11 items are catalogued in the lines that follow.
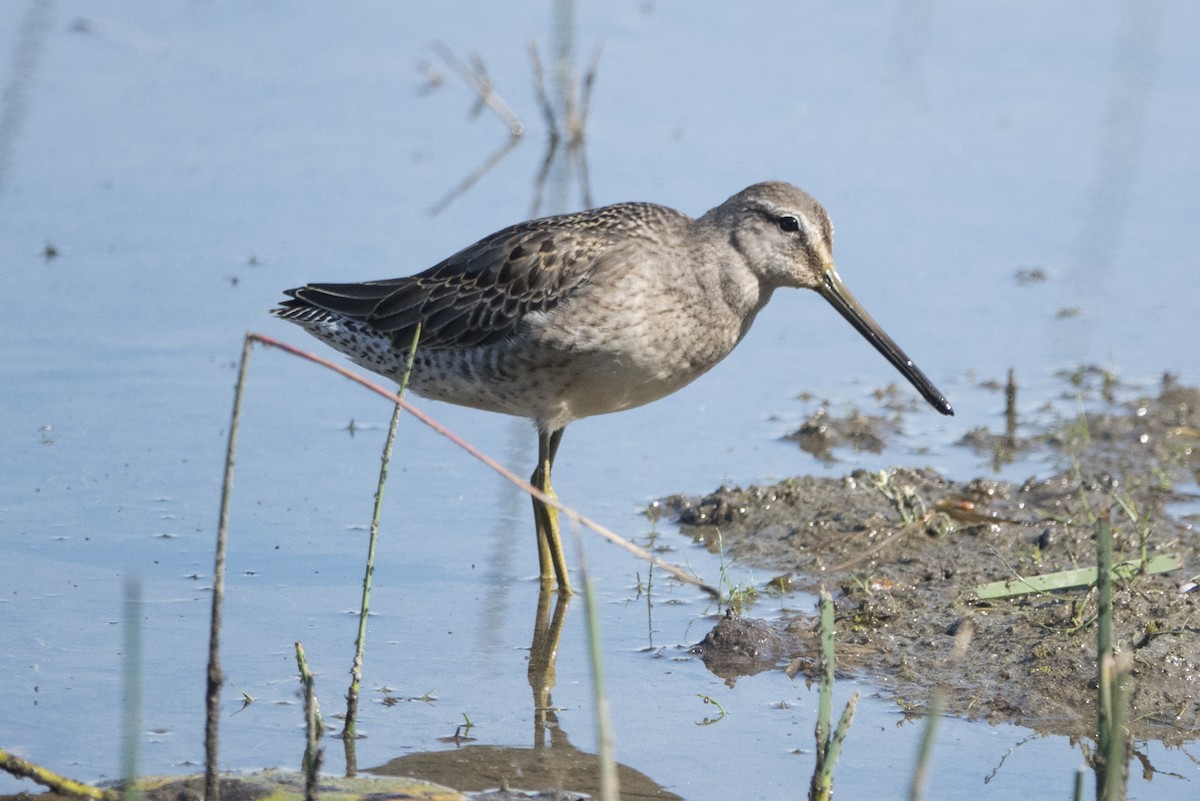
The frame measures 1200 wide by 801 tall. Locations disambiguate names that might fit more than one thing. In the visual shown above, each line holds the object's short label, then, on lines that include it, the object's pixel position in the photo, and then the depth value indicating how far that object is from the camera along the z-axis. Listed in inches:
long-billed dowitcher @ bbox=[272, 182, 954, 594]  417.1
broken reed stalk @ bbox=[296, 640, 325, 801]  248.4
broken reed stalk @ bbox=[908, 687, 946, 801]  204.7
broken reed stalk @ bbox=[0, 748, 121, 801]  261.9
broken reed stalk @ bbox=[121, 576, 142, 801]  204.2
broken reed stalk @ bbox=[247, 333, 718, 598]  228.1
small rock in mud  370.6
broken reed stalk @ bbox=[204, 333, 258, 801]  240.2
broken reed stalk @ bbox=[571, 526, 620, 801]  196.4
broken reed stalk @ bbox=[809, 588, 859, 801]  248.7
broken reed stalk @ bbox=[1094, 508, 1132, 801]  221.0
